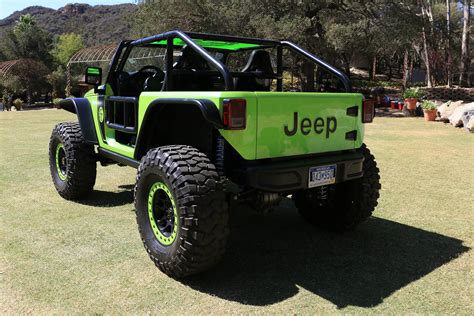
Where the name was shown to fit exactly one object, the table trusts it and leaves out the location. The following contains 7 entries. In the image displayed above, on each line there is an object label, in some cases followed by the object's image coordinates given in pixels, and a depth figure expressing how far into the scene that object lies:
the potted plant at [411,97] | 17.31
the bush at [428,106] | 15.39
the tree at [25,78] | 31.97
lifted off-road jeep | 2.94
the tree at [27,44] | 51.62
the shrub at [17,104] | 26.04
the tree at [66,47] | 59.29
